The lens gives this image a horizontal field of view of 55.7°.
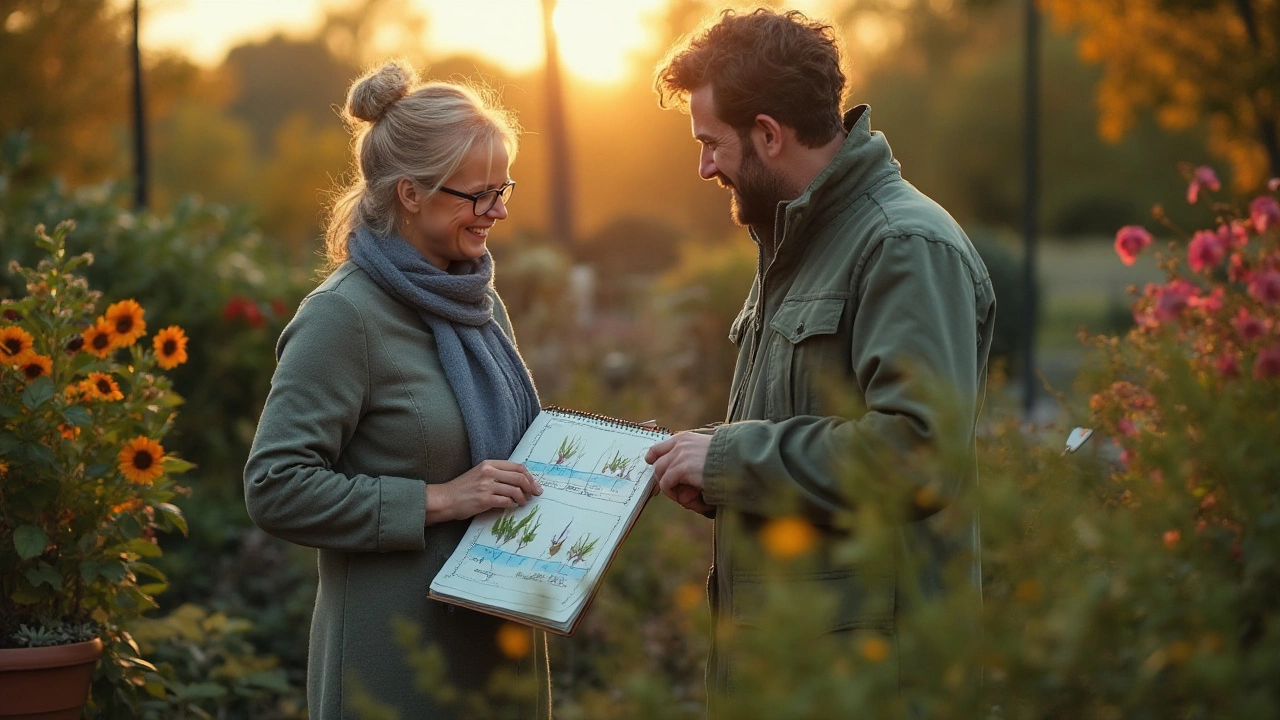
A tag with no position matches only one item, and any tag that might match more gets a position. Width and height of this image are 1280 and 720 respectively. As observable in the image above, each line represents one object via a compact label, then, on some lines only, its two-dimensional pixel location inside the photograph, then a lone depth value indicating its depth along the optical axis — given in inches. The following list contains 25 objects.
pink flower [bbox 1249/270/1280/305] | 104.8
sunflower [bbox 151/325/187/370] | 135.5
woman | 103.2
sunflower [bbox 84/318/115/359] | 125.6
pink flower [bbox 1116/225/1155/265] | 155.8
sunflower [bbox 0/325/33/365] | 116.8
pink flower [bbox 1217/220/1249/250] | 126.5
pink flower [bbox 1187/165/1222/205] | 143.5
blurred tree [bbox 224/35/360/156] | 2233.0
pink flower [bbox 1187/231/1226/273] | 127.2
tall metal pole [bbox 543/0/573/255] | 741.9
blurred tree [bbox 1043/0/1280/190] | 450.6
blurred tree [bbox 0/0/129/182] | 560.1
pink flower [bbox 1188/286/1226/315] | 116.4
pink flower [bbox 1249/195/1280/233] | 118.5
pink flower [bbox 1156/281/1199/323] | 124.5
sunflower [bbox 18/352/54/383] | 117.4
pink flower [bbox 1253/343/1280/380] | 77.9
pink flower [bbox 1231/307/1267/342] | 102.3
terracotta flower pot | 110.8
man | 90.0
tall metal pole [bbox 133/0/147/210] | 349.7
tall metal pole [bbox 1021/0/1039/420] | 464.1
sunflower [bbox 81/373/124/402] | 120.6
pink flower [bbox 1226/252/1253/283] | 119.2
